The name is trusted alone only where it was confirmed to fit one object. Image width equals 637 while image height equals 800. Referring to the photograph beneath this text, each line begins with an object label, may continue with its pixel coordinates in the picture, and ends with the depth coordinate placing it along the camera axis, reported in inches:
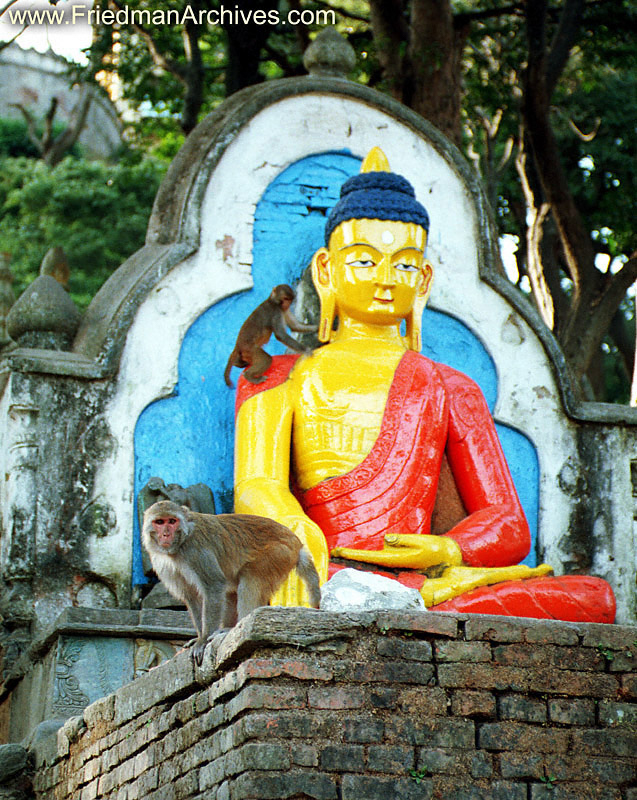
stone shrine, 369.1
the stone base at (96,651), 329.1
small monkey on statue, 373.1
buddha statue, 342.6
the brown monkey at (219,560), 269.4
